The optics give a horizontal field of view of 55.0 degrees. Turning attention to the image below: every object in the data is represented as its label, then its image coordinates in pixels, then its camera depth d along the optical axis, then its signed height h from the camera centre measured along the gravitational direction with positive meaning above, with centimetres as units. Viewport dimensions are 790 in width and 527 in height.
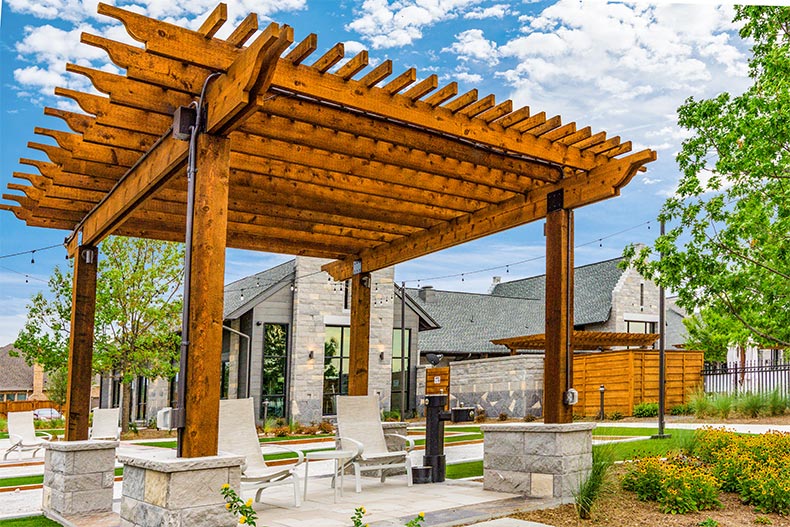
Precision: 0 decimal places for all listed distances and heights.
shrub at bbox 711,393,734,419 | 1658 -136
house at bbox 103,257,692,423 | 2103 -21
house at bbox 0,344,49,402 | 4756 -303
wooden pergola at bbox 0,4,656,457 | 498 +157
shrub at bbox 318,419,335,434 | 1909 -227
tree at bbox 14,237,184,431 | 1842 +51
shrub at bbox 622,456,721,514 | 673 -131
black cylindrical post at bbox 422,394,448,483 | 856 -111
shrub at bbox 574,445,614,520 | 646 -124
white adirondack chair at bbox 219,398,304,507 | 728 -96
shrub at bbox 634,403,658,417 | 1902 -168
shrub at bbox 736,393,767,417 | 1653 -133
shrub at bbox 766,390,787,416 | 1655 -129
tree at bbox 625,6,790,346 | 1007 +201
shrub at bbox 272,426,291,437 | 1833 -229
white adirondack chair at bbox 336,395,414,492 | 827 -105
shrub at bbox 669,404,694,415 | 1856 -164
